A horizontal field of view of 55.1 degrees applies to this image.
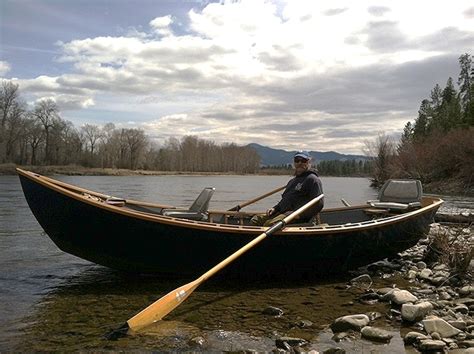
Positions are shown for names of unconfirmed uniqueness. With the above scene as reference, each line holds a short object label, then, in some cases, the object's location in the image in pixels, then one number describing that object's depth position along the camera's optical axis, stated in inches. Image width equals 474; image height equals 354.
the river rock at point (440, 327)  197.2
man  315.0
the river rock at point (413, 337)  195.3
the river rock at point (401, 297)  243.8
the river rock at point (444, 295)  257.8
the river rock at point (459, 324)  205.2
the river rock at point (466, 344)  185.3
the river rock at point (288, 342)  193.8
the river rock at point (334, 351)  185.5
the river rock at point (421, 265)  336.8
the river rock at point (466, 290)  261.0
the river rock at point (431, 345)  185.2
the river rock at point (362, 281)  293.6
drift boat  264.7
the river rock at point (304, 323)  218.8
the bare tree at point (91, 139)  3518.7
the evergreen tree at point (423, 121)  2713.1
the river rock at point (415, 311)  218.2
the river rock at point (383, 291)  262.6
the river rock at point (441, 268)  311.1
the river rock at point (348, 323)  211.2
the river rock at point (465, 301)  241.3
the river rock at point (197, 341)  197.3
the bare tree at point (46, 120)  2925.7
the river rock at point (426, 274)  304.0
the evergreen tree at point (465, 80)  2436.3
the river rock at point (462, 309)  230.6
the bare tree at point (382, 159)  2044.5
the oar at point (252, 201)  387.3
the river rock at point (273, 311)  236.5
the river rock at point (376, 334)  199.2
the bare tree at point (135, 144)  3627.5
